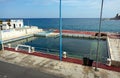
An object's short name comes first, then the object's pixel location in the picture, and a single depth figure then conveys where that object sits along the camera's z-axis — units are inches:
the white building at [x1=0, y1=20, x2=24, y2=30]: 1421.6
